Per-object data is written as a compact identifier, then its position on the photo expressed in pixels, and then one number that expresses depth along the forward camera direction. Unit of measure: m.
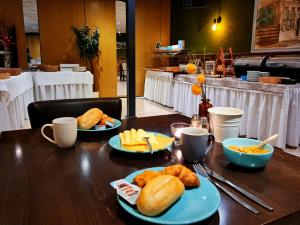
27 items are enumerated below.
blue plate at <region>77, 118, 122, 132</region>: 0.97
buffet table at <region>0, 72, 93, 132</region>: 3.07
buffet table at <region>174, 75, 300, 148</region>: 2.55
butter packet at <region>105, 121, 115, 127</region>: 1.04
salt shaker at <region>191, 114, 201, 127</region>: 0.94
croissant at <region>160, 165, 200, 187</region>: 0.54
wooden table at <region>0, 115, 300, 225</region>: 0.47
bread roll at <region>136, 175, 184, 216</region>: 0.44
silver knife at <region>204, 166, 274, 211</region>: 0.51
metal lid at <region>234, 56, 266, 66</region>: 3.37
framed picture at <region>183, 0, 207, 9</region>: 4.84
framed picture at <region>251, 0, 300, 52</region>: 3.44
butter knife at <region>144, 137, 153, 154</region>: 0.75
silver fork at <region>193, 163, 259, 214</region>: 0.50
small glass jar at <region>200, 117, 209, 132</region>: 0.94
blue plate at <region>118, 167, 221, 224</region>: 0.44
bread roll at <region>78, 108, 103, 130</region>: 0.97
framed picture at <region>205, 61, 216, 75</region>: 4.50
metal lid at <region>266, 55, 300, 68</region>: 2.95
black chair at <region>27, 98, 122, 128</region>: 1.29
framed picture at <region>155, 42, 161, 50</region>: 6.30
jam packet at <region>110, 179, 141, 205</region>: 0.48
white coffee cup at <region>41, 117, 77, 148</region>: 0.80
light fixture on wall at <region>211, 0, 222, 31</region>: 4.71
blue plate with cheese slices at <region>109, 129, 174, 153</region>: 0.78
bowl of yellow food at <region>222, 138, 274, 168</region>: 0.66
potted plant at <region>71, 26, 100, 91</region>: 5.26
